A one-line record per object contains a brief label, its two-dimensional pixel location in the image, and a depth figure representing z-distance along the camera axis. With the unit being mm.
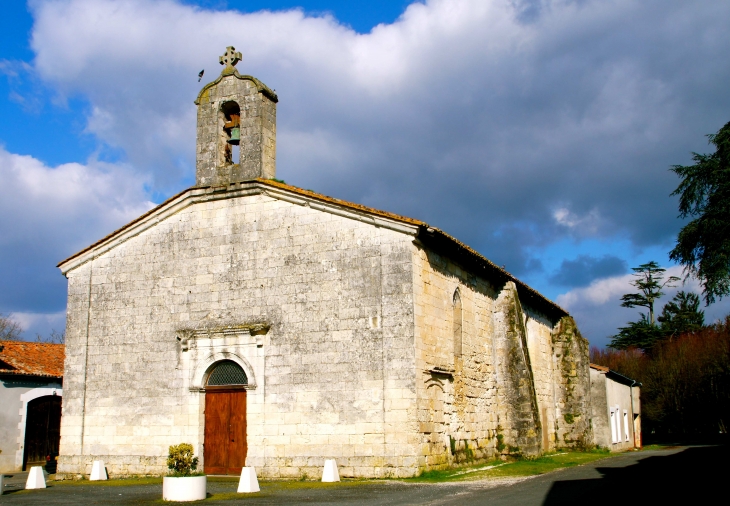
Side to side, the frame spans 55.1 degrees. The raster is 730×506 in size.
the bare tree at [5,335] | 52803
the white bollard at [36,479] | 16422
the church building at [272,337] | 16094
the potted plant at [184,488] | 12859
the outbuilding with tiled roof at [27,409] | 23469
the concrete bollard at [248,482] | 13828
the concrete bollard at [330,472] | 15266
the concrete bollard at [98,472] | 17938
